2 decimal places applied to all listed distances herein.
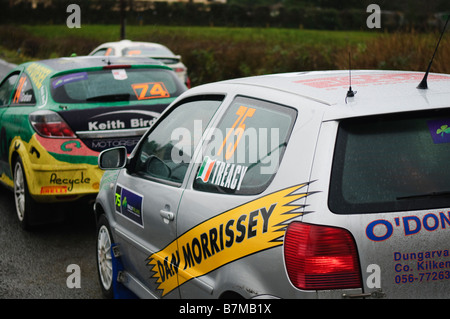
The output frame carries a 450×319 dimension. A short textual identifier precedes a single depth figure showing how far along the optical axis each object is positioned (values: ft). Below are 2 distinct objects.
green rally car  22.70
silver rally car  9.57
